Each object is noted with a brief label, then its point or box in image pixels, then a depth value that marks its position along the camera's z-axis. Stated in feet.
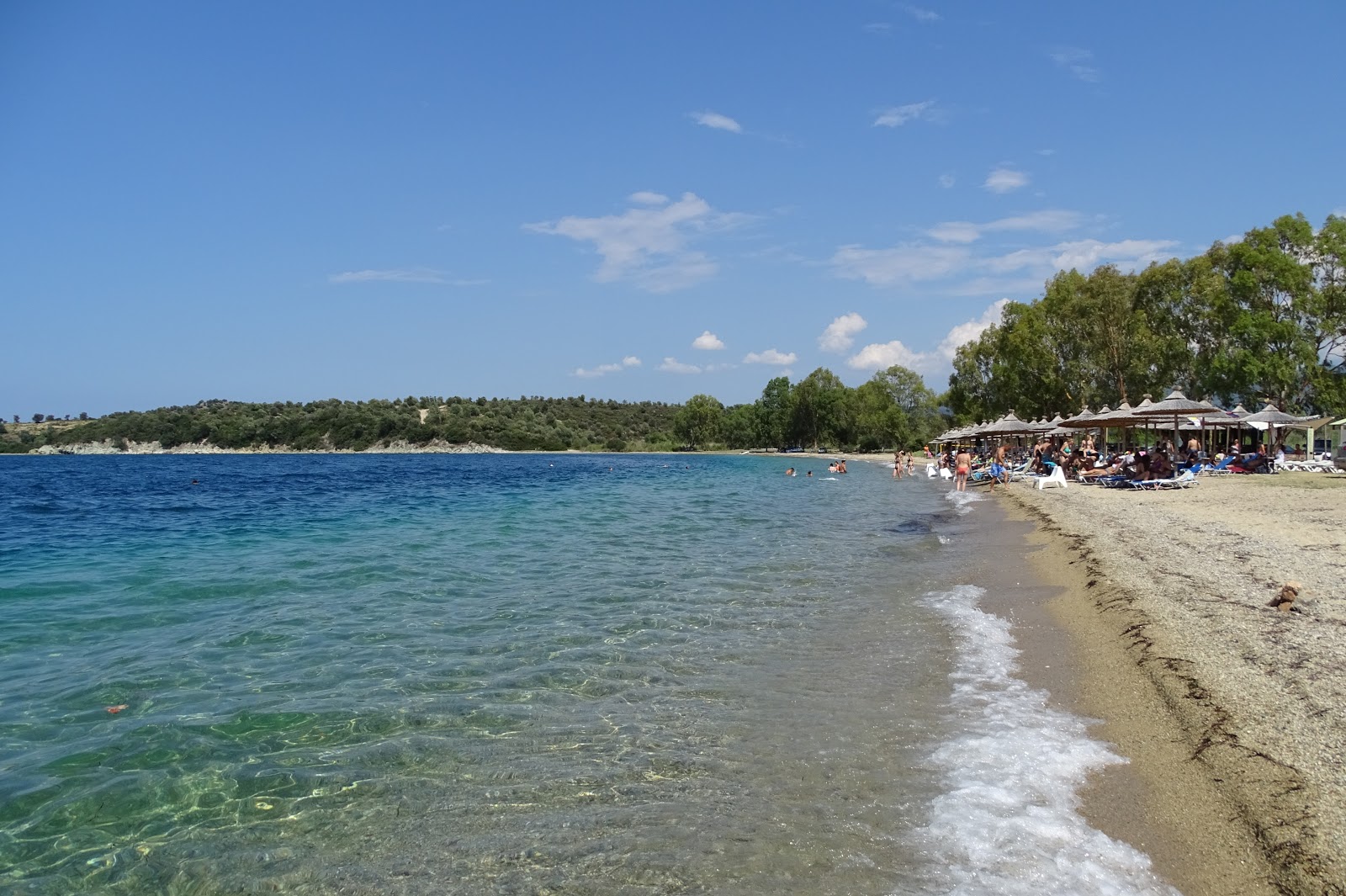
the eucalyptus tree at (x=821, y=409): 342.03
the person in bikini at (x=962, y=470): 109.40
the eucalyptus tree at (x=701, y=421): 434.71
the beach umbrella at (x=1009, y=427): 122.42
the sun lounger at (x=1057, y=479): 86.63
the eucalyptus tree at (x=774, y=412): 384.47
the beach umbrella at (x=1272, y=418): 90.22
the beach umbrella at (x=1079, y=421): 96.12
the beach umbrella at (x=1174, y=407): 78.84
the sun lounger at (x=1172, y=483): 73.36
